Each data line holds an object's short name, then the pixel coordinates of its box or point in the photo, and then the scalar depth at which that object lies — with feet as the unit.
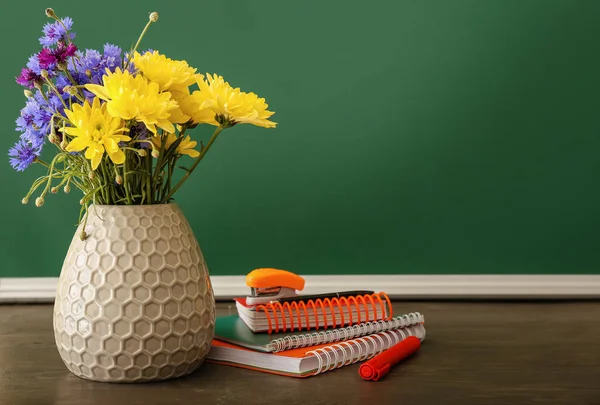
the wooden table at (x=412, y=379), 3.12
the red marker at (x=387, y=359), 3.38
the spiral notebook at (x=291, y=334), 3.47
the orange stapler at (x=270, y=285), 3.92
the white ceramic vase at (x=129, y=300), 3.09
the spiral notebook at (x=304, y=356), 3.41
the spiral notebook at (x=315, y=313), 3.69
